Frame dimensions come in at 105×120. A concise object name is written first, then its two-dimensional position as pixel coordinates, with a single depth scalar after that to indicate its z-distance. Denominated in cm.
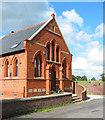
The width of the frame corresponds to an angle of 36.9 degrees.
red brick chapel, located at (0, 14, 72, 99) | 1741
